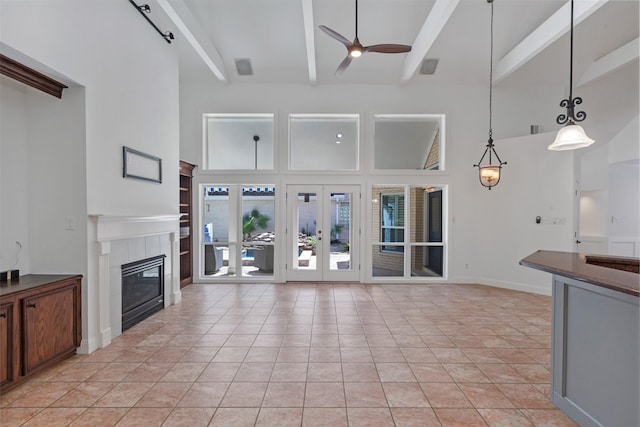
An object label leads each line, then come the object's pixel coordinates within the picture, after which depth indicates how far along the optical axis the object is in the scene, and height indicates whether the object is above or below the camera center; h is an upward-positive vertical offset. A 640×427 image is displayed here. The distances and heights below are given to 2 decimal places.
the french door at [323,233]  6.33 -0.48
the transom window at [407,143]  6.38 +1.39
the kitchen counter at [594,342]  1.71 -0.82
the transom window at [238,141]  6.39 +1.41
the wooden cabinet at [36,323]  2.37 -0.97
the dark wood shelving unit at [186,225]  6.06 -0.32
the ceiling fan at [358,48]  3.59 +1.99
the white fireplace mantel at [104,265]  3.14 -0.59
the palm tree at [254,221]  6.38 -0.24
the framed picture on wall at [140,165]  3.62 +0.55
